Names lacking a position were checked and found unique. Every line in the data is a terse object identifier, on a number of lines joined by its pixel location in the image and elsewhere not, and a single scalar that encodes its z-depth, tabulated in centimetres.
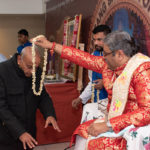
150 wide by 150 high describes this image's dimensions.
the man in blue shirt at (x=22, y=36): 616
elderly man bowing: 186
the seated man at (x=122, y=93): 145
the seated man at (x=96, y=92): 221
